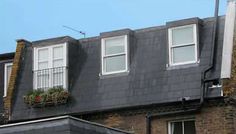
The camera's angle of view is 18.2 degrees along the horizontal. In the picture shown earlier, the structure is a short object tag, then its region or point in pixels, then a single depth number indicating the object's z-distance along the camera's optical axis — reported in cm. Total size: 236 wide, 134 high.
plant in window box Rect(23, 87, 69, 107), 2859
